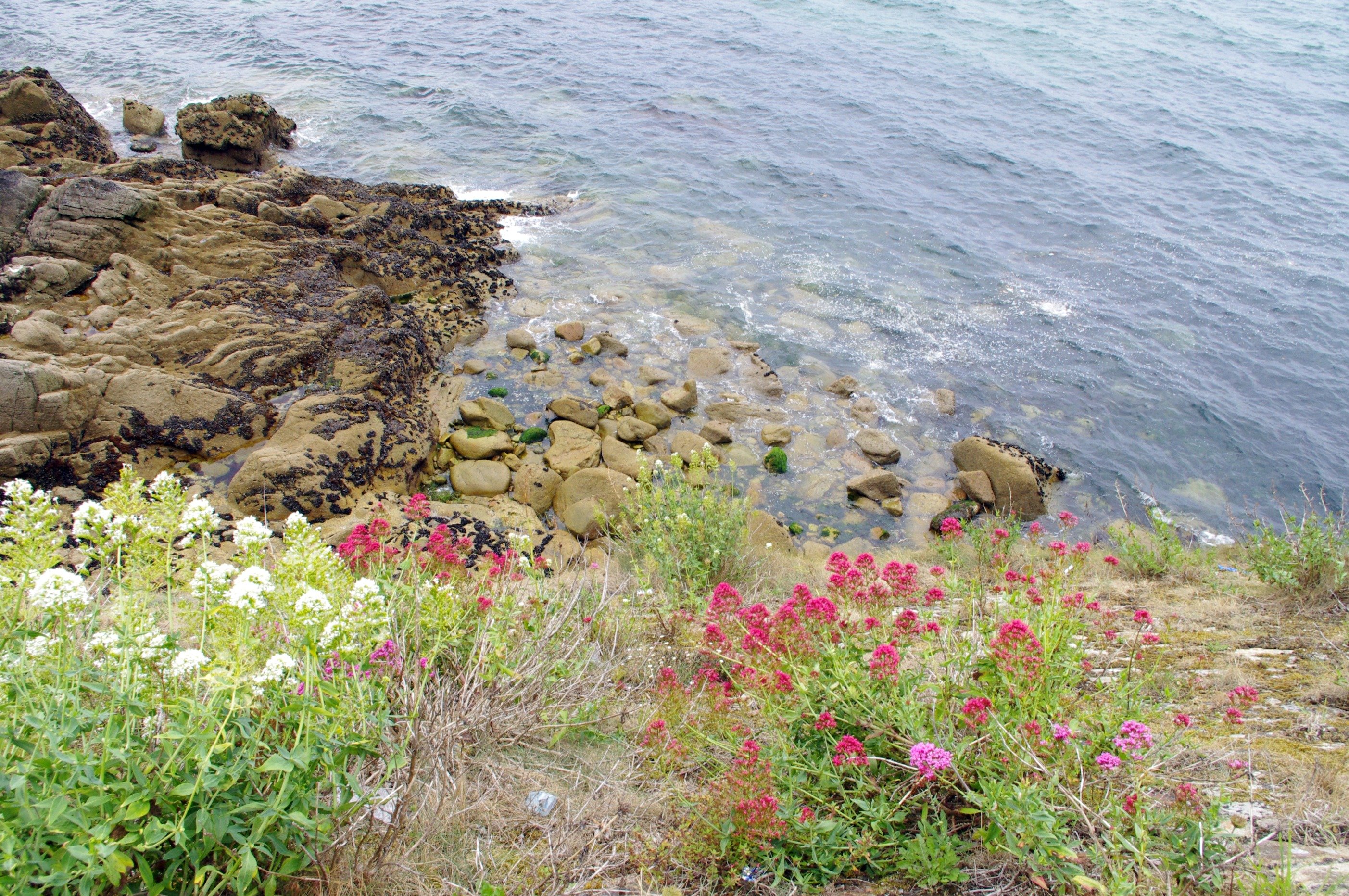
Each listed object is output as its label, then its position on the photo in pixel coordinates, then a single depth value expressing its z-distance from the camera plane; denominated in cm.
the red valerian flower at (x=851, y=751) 292
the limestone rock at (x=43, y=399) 801
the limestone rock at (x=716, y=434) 1105
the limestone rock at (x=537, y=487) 950
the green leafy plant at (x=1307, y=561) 589
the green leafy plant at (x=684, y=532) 615
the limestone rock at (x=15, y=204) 1082
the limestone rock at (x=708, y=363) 1255
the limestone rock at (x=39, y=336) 899
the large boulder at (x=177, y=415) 866
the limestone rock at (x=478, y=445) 998
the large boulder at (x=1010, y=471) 1034
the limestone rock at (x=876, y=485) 1034
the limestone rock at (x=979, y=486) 1038
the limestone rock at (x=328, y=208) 1464
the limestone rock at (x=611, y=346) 1269
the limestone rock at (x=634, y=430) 1075
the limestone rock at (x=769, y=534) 874
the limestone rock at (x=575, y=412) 1097
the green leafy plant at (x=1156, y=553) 714
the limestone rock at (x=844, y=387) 1235
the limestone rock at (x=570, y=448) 1001
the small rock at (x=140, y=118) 1912
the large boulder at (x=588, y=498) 902
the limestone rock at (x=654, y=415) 1116
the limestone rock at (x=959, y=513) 992
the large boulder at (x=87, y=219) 1077
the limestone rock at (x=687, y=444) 1070
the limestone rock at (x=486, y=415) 1057
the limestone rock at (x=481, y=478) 946
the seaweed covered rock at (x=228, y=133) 1697
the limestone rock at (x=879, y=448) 1111
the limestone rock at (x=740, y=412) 1165
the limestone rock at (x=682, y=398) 1151
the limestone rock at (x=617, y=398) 1144
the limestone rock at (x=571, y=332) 1288
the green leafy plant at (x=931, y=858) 273
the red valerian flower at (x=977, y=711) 291
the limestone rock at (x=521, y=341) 1245
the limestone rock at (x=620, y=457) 1007
